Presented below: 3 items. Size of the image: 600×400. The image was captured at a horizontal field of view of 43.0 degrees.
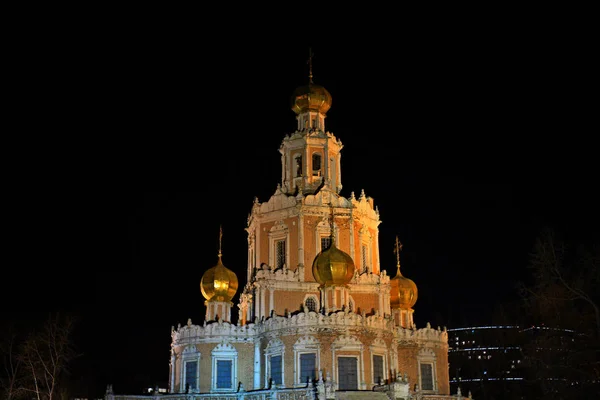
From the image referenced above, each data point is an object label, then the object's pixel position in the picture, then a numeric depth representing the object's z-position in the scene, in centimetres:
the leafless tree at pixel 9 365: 4212
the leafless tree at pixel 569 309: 2817
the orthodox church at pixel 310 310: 3922
